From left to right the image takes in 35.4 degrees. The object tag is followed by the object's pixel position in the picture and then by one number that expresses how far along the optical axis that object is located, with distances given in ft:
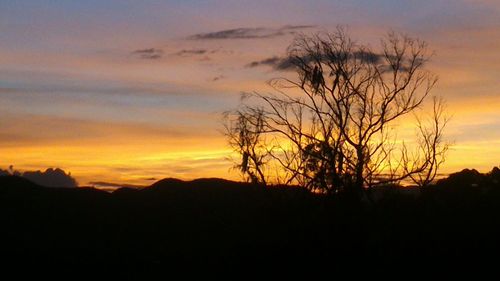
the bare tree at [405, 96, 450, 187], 114.52
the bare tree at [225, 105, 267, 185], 114.73
